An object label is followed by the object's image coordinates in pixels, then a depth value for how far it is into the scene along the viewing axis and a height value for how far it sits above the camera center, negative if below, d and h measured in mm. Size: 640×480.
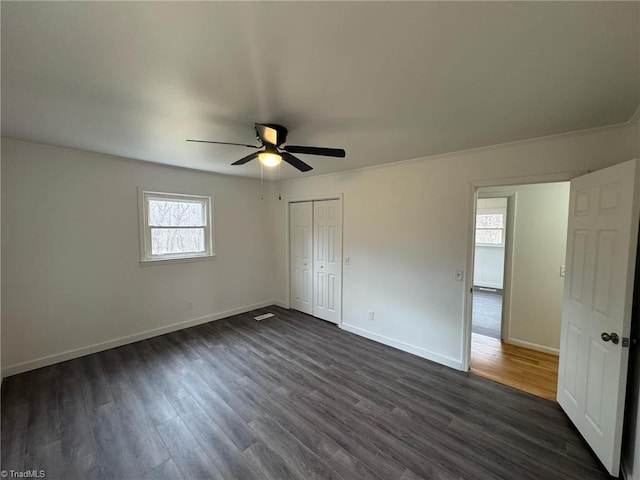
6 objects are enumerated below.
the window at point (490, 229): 6379 +9
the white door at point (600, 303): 1626 -532
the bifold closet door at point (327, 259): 4117 -533
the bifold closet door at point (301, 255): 4586 -515
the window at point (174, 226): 3604 -7
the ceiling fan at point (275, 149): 1973 +650
